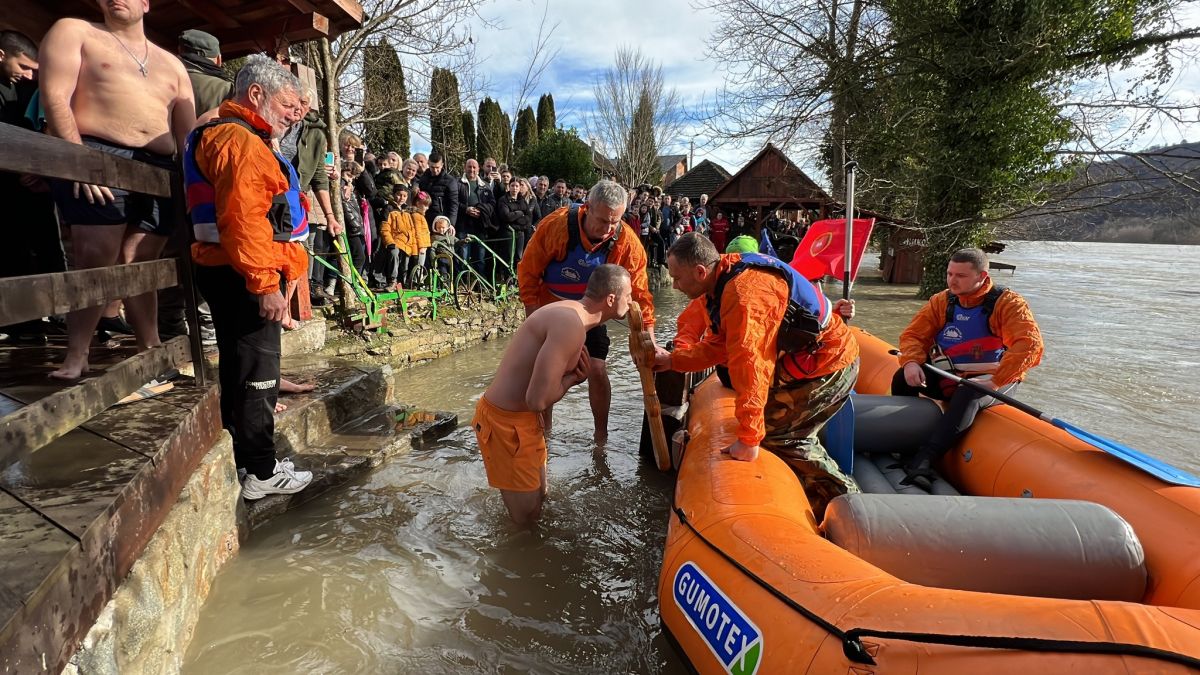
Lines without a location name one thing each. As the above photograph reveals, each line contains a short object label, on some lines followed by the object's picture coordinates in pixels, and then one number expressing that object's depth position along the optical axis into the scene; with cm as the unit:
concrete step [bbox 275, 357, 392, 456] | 389
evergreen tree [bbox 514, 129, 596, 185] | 2603
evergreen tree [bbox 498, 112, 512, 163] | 2893
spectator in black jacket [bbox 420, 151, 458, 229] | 914
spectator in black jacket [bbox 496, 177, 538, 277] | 1008
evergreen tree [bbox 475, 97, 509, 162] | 2699
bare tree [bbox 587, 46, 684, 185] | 3067
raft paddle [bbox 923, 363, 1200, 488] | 256
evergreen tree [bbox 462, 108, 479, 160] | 2767
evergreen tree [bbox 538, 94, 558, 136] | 3528
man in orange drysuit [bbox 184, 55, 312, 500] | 263
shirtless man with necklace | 260
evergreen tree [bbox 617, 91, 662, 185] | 3064
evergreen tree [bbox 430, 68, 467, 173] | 1180
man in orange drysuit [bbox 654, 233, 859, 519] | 279
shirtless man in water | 300
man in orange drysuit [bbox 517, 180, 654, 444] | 425
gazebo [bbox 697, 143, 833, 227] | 2114
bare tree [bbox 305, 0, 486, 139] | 812
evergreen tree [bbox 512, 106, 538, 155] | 3331
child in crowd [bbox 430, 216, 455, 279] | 877
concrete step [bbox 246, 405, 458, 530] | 345
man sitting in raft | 385
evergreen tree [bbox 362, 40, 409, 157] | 1140
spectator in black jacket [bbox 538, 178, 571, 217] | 1153
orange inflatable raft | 157
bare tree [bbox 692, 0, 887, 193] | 1161
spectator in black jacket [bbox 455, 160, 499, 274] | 978
